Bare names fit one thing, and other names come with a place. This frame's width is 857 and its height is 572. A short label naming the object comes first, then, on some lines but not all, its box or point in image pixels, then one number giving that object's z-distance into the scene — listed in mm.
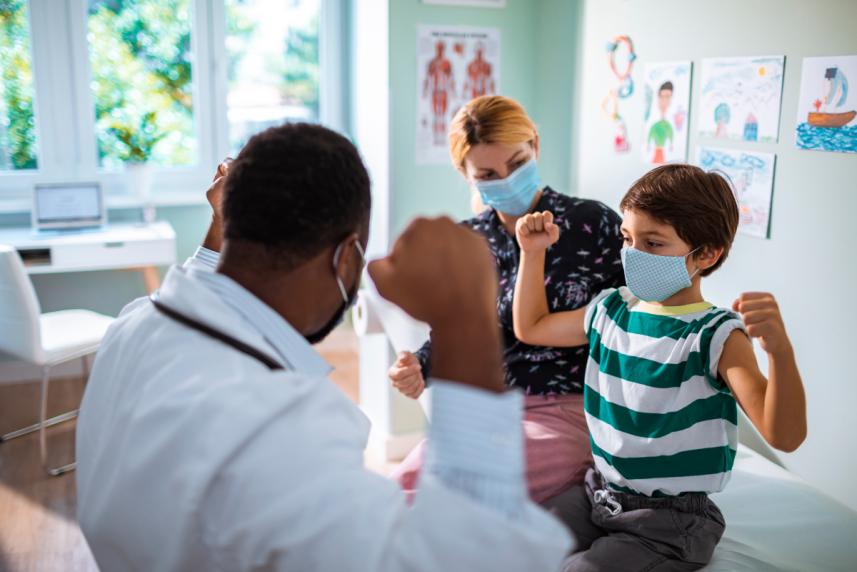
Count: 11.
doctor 716
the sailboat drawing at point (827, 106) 1781
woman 1696
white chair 2850
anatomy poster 2951
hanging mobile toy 2613
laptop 3627
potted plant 3875
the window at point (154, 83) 3848
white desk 3391
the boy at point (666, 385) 1318
